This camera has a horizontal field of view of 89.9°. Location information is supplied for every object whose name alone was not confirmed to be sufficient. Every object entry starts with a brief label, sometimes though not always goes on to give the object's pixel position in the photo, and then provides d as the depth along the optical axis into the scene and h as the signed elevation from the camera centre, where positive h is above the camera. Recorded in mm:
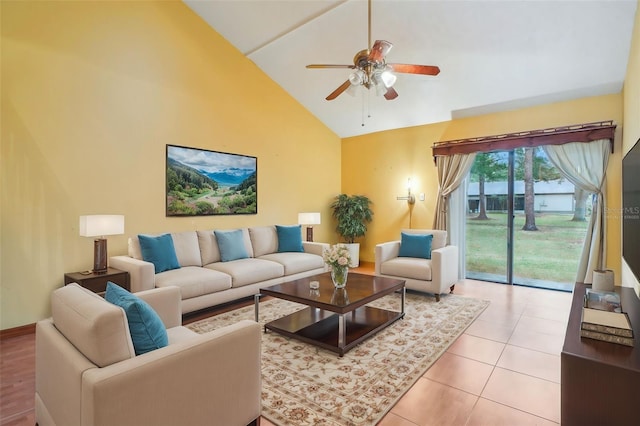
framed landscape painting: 4377 +416
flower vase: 3167 -643
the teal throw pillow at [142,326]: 1497 -551
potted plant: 6469 -133
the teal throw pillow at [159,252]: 3662 -478
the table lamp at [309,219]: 5770 -154
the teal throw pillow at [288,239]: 5211 -477
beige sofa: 3414 -721
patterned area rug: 1993 -1228
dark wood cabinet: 1410 -792
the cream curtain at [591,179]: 4215 +425
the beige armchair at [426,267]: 4152 -767
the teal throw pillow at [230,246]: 4430 -494
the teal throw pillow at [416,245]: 4684 -520
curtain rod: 4238 +1073
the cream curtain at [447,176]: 5406 +591
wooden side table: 3191 -697
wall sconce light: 6105 +260
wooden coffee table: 2787 -1124
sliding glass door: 4711 -164
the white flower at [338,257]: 3123 -455
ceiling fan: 2816 +1277
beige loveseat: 1244 -708
